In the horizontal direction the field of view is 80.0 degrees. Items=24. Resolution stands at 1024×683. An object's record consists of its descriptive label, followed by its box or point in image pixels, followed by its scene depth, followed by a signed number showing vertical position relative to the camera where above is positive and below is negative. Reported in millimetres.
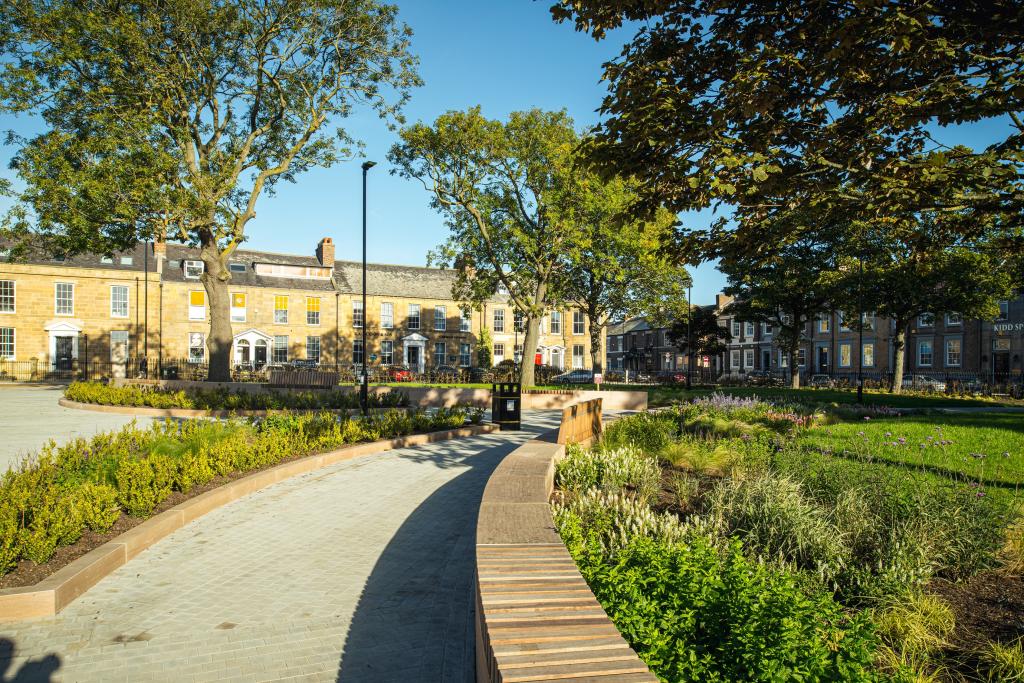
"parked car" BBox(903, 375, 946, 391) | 32334 -1891
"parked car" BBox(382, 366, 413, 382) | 39391 -1583
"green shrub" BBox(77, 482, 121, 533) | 5863 -1545
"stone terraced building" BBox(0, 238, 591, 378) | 39250 +2534
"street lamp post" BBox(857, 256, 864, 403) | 23519 +2380
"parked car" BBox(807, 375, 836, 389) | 36281 -1982
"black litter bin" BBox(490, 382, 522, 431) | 16188 -1503
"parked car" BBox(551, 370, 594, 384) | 38125 -1852
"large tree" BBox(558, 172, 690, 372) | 25562 +4193
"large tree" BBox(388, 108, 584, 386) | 25109 +6925
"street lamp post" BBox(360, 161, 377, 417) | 16625 -1284
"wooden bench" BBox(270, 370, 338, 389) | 25969 -1270
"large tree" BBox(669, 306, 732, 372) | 42562 +1283
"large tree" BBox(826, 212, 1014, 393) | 26922 +3143
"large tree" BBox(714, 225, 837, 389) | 32562 +3485
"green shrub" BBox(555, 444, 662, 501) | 6645 -1419
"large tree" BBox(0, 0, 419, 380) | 19266 +8900
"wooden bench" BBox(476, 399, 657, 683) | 2223 -1189
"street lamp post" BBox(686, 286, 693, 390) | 36688 +719
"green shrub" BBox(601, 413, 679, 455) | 8922 -1308
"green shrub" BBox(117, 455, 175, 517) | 6570 -1522
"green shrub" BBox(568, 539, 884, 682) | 2719 -1343
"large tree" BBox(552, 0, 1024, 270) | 4906 +2152
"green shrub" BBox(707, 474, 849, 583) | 4527 -1414
